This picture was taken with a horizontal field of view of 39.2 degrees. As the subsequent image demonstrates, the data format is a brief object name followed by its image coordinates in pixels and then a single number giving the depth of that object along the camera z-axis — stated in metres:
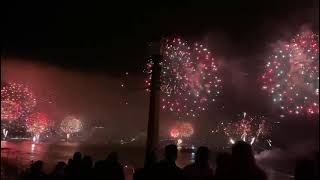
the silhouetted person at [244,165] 5.36
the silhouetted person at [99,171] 7.20
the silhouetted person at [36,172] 8.31
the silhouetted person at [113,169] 7.17
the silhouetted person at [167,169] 5.88
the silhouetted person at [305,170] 5.51
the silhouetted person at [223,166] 5.54
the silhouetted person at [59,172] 8.45
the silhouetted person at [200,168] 6.29
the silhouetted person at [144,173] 6.07
